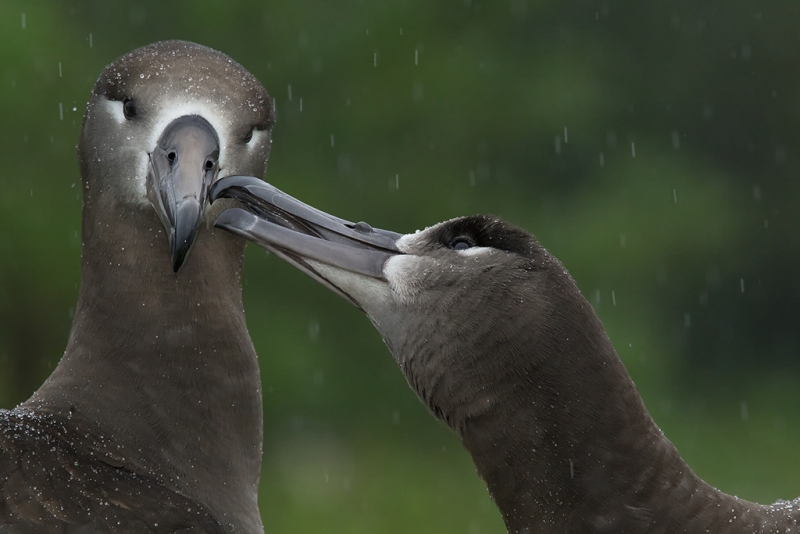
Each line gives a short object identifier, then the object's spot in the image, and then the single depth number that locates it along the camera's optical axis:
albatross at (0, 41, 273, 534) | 7.17
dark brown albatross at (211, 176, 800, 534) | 6.41
